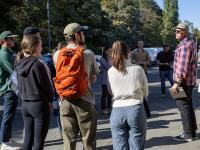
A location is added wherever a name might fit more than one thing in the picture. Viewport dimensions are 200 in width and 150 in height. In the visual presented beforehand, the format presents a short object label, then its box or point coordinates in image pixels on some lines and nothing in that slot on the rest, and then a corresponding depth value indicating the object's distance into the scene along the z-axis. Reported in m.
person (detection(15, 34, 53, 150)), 5.64
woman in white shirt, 5.34
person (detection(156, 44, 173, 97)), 14.78
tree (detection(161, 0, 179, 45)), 81.88
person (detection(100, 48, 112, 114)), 11.12
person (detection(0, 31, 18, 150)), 7.20
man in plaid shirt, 7.48
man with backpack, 5.50
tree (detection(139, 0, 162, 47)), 67.69
